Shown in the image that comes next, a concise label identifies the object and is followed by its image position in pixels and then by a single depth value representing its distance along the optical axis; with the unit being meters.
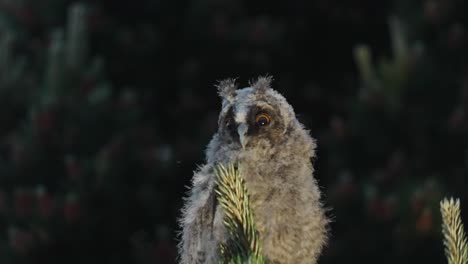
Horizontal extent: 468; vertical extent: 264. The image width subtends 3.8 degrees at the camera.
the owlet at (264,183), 8.23
